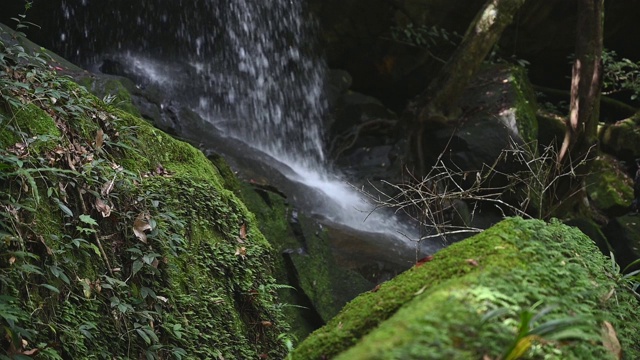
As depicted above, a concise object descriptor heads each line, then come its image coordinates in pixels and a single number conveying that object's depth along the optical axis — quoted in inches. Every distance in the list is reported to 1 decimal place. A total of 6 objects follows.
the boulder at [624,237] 314.2
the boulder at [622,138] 534.3
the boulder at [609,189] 475.5
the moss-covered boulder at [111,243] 116.7
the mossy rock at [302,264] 228.4
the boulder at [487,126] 418.9
